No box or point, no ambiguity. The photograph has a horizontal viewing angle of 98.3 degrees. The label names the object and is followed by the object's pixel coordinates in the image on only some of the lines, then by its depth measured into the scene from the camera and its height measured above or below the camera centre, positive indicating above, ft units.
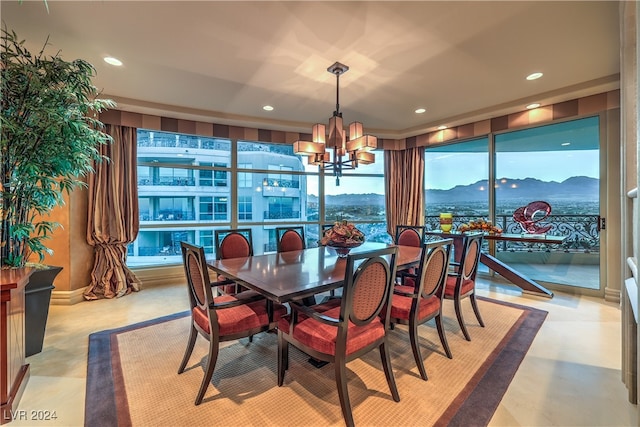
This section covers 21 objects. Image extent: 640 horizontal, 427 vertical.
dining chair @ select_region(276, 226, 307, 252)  11.40 -1.10
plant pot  7.84 -2.66
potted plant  6.39 +1.86
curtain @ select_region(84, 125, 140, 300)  12.59 +0.02
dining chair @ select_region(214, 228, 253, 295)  9.97 -1.09
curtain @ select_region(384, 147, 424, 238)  18.30 +1.80
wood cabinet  5.45 -2.67
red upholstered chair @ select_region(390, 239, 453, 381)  6.82 -2.28
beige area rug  5.54 -4.02
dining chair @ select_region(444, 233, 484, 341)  8.57 -2.14
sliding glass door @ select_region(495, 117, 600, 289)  12.64 +0.82
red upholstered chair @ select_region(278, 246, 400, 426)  5.39 -2.46
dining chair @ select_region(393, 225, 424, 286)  12.28 -1.03
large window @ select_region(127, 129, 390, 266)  14.80 +1.26
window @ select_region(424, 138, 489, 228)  15.84 +2.05
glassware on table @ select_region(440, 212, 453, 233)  14.34 -0.53
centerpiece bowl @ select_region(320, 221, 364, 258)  9.03 -0.81
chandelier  9.45 +2.43
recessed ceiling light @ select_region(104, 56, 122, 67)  8.89 +5.07
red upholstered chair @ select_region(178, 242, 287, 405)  6.04 -2.40
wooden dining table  5.90 -1.51
